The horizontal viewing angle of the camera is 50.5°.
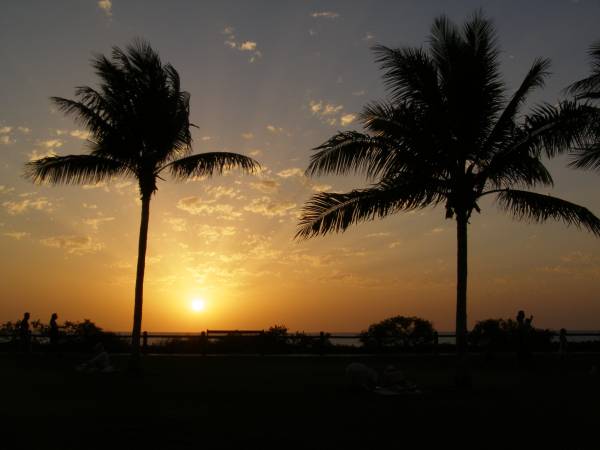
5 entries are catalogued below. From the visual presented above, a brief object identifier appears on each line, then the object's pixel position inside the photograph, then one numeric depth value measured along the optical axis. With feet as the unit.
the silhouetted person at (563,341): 100.68
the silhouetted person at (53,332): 92.84
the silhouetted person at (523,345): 84.79
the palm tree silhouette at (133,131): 69.21
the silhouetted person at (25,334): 100.37
